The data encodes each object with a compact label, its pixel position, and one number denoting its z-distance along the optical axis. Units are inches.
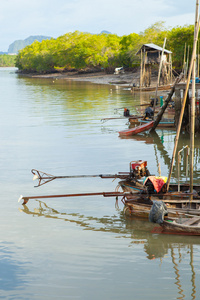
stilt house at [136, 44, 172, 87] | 2373.3
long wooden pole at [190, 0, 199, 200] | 575.2
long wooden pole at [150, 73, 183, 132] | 1115.3
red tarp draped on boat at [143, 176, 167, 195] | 591.5
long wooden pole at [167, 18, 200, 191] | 566.7
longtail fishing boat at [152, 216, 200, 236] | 518.9
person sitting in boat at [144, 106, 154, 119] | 1284.4
